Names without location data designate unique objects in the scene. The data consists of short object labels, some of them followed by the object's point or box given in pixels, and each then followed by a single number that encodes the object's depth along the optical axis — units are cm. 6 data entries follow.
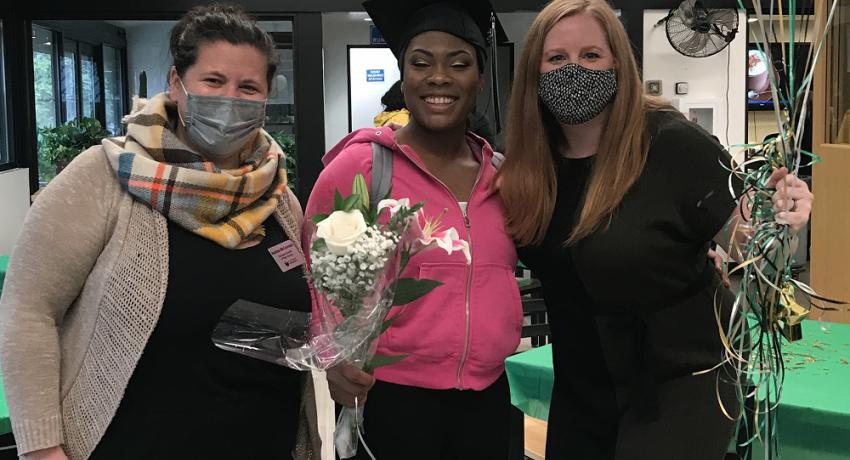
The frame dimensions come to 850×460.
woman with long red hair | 184
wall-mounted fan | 639
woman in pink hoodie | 196
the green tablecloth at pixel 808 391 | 228
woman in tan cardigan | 157
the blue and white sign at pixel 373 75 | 816
